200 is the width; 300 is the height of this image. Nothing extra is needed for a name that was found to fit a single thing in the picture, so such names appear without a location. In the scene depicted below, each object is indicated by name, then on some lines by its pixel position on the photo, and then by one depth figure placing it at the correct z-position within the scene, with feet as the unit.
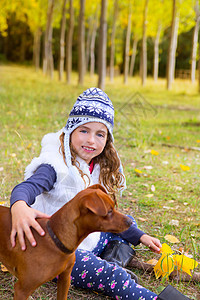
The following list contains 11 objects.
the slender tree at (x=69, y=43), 50.90
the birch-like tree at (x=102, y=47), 35.63
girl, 6.66
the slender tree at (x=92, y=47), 78.48
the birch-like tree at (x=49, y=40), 64.71
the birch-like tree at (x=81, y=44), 41.94
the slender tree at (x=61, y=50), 59.02
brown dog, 4.95
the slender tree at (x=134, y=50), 81.30
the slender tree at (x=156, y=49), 70.78
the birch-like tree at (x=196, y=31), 57.67
